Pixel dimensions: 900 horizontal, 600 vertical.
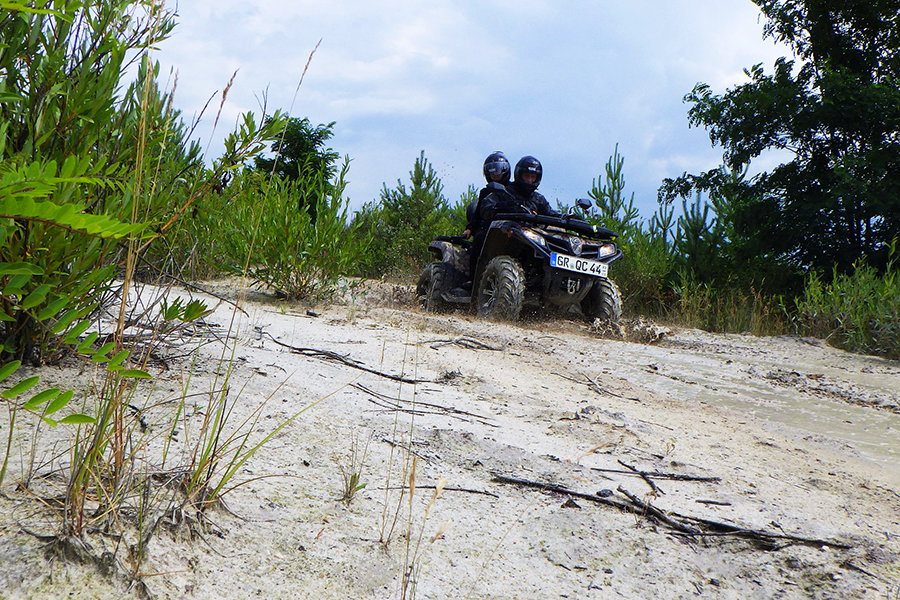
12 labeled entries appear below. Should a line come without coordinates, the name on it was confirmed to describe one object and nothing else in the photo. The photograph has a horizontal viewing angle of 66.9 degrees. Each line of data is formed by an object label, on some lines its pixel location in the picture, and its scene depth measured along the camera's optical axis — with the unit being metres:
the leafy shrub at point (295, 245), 7.06
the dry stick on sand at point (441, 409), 2.89
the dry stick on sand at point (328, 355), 3.53
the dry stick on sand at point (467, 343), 5.05
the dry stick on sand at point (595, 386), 4.20
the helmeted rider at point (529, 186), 9.04
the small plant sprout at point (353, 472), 1.84
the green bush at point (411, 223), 16.09
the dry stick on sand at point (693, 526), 2.02
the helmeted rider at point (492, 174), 8.95
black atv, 7.55
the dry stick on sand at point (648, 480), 2.28
